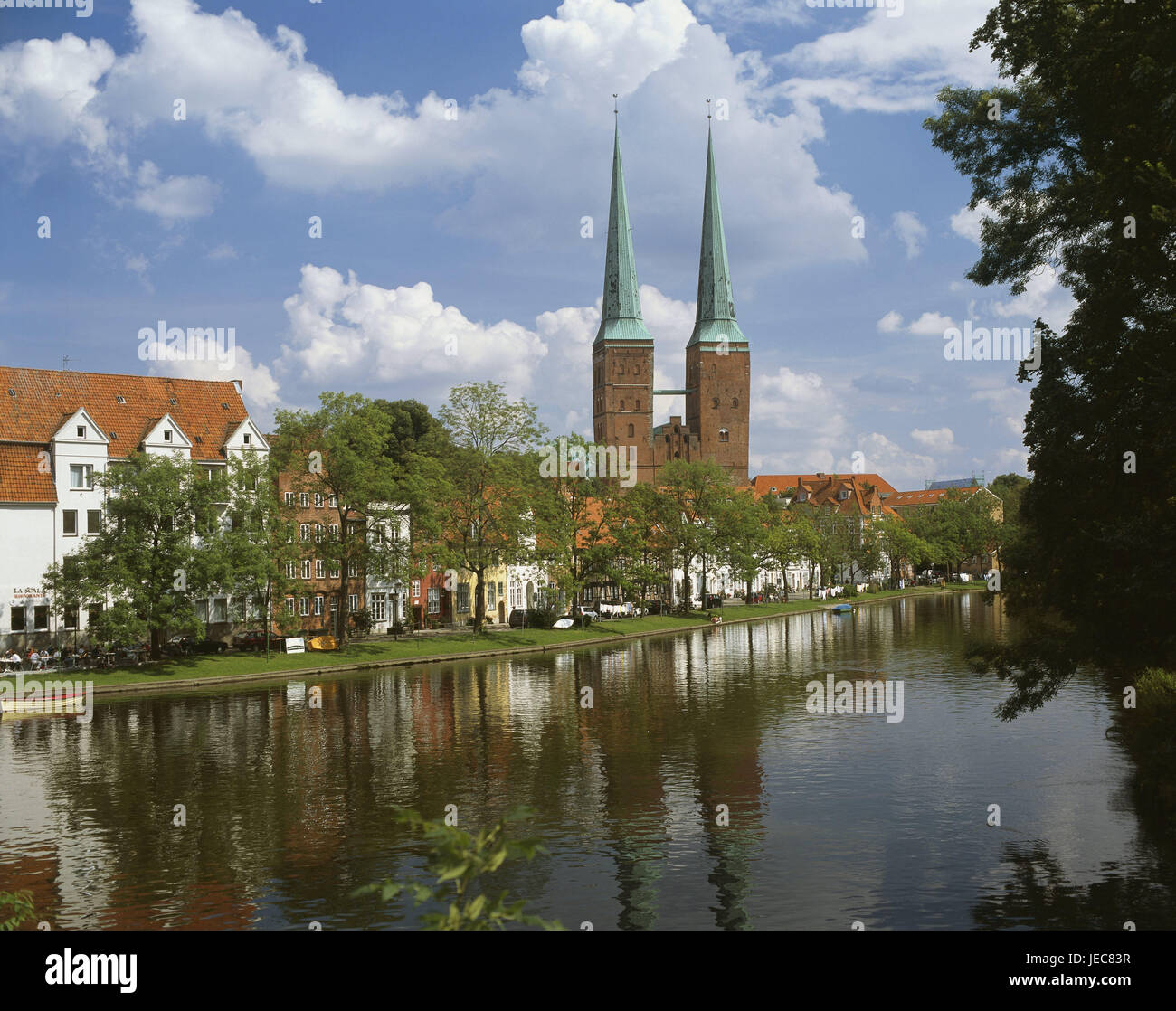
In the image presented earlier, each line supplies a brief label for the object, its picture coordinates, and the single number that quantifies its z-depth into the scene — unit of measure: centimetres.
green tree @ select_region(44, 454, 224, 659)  5897
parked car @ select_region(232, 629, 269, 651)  6956
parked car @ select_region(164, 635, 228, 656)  6500
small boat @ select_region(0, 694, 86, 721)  4956
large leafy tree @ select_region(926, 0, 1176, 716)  2370
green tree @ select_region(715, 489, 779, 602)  11244
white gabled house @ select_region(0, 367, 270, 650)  6625
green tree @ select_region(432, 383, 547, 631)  8062
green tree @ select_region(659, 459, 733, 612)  10931
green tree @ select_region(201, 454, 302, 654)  6266
